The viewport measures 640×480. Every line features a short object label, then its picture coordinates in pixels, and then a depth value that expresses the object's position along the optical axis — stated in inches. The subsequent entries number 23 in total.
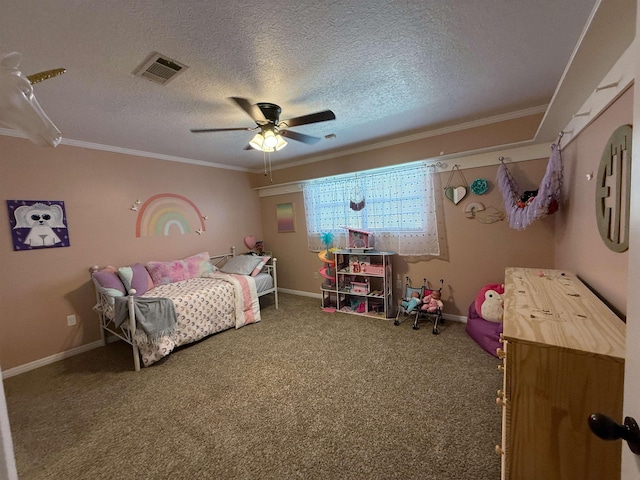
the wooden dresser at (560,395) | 36.3
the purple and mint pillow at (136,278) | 119.0
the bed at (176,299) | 99.7
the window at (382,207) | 132.4
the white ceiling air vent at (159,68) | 64.2
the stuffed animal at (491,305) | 96.7
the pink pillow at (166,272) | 131.8
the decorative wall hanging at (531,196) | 88.7
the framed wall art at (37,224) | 102.2
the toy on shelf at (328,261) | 156.8
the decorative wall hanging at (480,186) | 116.5
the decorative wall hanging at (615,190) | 48.5
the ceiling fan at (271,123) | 78.3
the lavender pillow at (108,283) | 108.8
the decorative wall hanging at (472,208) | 119.2
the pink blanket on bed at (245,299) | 132.7
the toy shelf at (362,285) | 140.3
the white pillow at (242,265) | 151.2
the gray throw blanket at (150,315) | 98.0
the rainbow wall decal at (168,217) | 139.0
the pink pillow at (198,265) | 145.1
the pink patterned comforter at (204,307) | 102.3
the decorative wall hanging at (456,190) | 122.0
